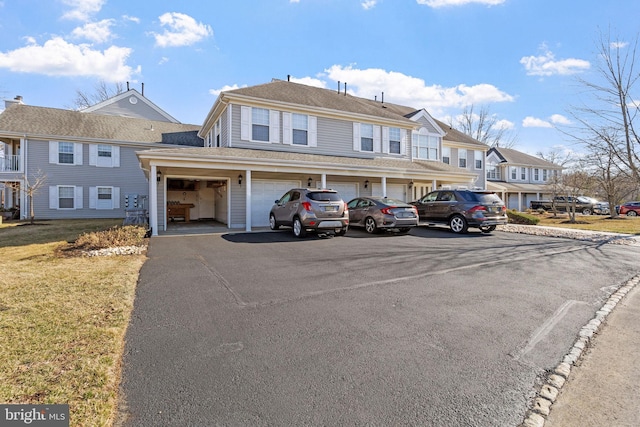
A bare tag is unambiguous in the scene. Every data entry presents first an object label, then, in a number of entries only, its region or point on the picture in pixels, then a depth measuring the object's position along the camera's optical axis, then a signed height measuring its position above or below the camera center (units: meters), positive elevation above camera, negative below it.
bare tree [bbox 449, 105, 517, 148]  42.84 +10.87
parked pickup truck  30.36 +0.36
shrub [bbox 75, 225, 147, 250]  8.55 -0.86
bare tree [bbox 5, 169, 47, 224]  18.06 +1.51
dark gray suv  12.15 -0.06
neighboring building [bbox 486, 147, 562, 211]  35.37 +4.04
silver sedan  11.59 -0.25
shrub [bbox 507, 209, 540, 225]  17.83 -0.57
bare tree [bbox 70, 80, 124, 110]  35.84 +12.91
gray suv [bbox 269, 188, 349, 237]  10.54 -0.16
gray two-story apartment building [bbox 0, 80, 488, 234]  13.93 +3.03
